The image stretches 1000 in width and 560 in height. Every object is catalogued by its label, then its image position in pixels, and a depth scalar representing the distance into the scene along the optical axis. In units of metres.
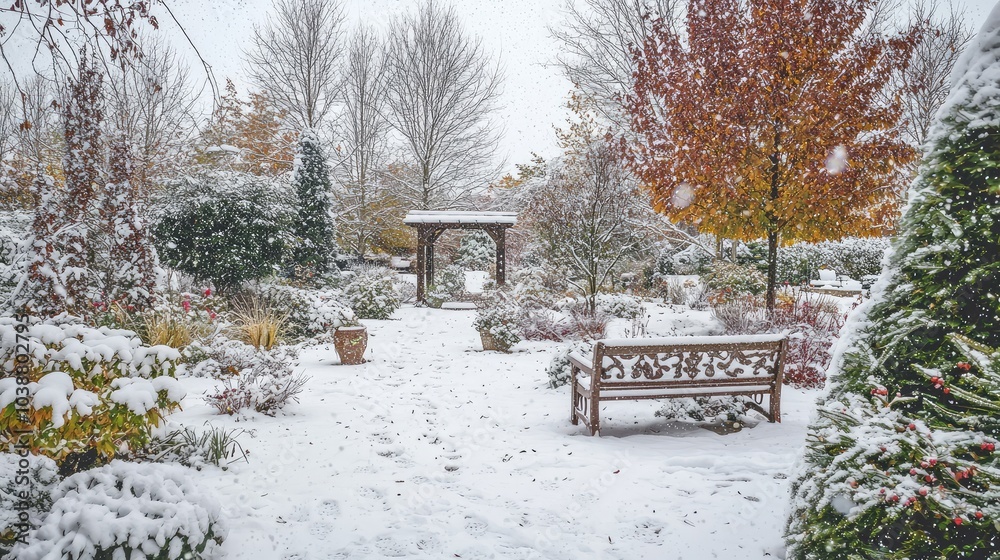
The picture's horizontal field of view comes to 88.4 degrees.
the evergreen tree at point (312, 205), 13.95
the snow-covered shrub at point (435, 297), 14.75
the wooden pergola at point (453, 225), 15.29
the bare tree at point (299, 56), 19.00
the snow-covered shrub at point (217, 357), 6.05
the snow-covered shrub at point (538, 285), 11.27
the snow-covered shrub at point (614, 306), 10.85
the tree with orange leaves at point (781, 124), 6.41
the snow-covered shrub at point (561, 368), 6.28
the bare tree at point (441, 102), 20.44
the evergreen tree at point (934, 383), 1.60
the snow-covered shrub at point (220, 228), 9.76
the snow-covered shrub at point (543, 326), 9.77
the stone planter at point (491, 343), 8.77
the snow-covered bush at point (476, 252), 22.62
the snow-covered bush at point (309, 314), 9.26
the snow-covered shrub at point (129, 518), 2.15
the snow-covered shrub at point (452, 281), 16.03
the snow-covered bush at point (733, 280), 11.96
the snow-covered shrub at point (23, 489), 2.20
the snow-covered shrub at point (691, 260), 17.06
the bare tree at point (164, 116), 14.10
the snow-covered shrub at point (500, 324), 8.59
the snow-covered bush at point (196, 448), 3.54
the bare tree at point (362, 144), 20.48
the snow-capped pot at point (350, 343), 7.51
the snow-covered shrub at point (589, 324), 9.06
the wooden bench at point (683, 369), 4.58
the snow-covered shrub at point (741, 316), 7.50
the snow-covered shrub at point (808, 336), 6.44
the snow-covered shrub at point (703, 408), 5.01
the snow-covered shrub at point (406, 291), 15.99
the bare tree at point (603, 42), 14.27
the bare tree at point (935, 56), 13.05
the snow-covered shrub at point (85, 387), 2.11
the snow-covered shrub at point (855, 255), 18.23
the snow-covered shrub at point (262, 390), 4.89
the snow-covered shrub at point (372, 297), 11.98
